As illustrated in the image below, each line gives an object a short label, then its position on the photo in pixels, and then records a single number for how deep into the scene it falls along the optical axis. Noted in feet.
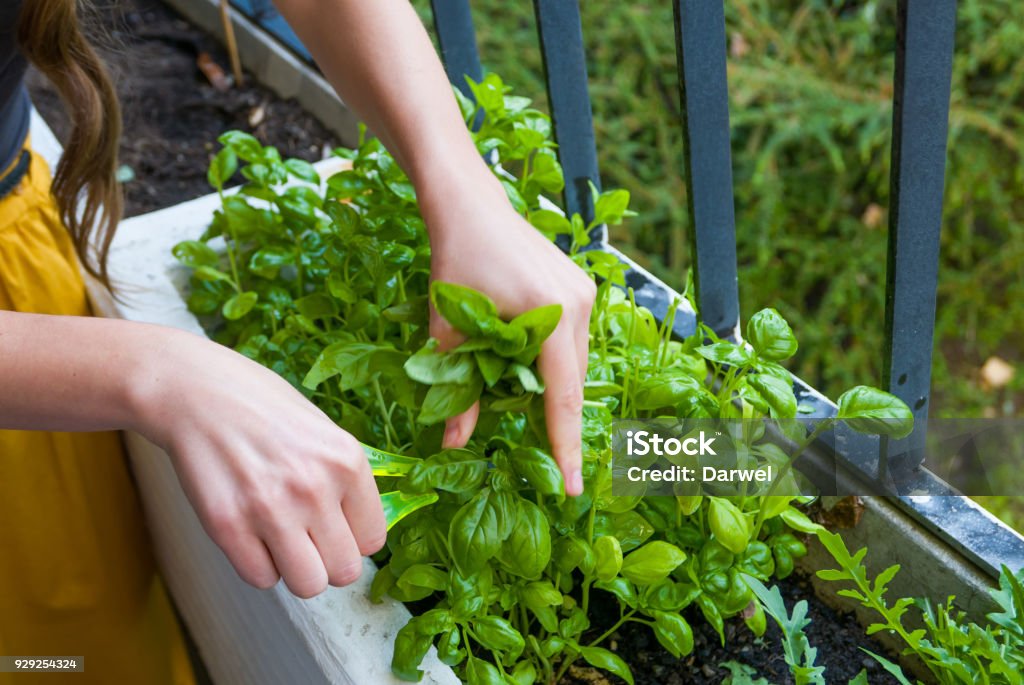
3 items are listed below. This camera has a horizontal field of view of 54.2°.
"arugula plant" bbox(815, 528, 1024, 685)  2.25
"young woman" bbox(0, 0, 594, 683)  2.03
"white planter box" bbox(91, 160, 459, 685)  2.49
